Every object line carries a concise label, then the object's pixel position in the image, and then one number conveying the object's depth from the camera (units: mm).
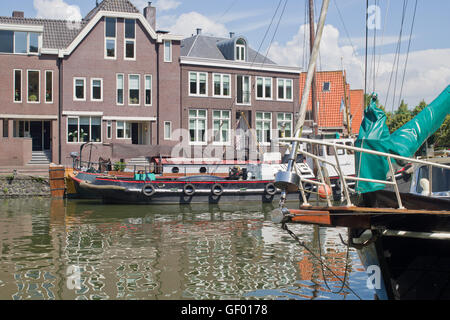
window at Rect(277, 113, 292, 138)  44625
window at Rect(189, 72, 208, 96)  41062
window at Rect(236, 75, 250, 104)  42969
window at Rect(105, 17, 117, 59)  38781
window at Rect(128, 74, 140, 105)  39291
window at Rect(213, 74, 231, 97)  42000
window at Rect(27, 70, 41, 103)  37156
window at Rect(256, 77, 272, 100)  43844
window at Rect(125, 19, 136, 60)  39281
